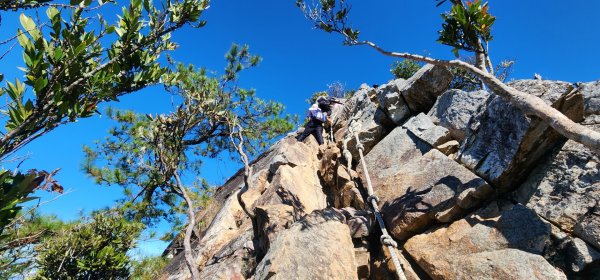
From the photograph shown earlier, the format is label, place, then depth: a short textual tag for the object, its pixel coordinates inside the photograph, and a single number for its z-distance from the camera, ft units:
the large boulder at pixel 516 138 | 14.67
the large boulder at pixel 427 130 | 20.33
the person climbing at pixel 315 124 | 36.52
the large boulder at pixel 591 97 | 16.10
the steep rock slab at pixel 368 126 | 26.43
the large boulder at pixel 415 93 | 24.21
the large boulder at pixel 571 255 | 11.66
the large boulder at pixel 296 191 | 23.39
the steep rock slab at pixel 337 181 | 21.64
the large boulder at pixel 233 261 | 18.53
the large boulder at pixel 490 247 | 11.59
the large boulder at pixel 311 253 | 12.79
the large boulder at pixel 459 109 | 19.58
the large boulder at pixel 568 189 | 12.38
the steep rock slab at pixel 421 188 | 15.35
